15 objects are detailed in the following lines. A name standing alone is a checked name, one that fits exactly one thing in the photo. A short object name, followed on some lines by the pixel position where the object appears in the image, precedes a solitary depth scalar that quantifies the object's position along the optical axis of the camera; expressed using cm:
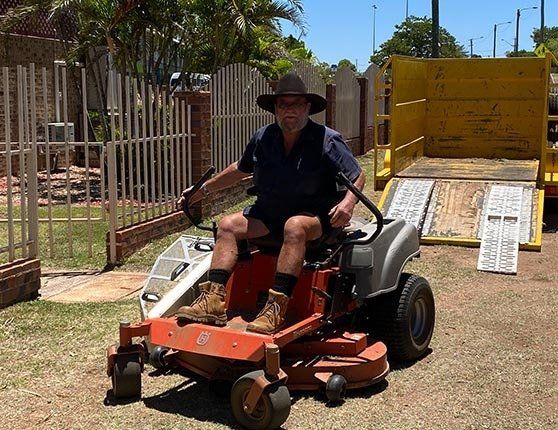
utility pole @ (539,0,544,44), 5709
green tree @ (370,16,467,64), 5600
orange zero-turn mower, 411
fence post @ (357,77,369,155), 2030
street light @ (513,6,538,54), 6956
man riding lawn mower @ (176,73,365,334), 462
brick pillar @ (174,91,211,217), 1030
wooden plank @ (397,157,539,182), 1041
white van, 1642
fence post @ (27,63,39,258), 685
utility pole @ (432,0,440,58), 2408
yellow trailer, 972
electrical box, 987
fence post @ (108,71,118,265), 810
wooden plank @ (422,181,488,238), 927
